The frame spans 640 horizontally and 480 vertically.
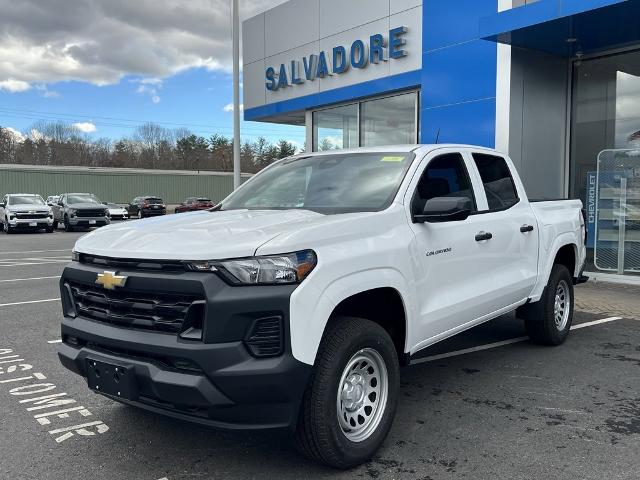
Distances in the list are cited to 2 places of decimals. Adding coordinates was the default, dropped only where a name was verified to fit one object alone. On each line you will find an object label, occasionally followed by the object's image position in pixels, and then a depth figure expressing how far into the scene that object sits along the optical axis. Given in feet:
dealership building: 34.35
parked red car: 131.74
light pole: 48.39
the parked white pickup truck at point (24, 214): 83.61
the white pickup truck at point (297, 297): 9.76
